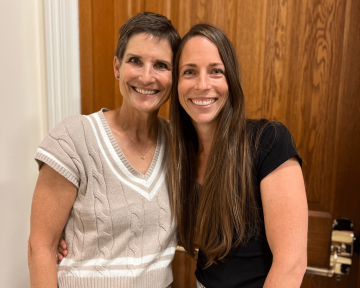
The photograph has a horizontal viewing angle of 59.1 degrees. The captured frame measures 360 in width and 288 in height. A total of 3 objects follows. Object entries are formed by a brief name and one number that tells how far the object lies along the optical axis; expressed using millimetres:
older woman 962
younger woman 872
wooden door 1206
